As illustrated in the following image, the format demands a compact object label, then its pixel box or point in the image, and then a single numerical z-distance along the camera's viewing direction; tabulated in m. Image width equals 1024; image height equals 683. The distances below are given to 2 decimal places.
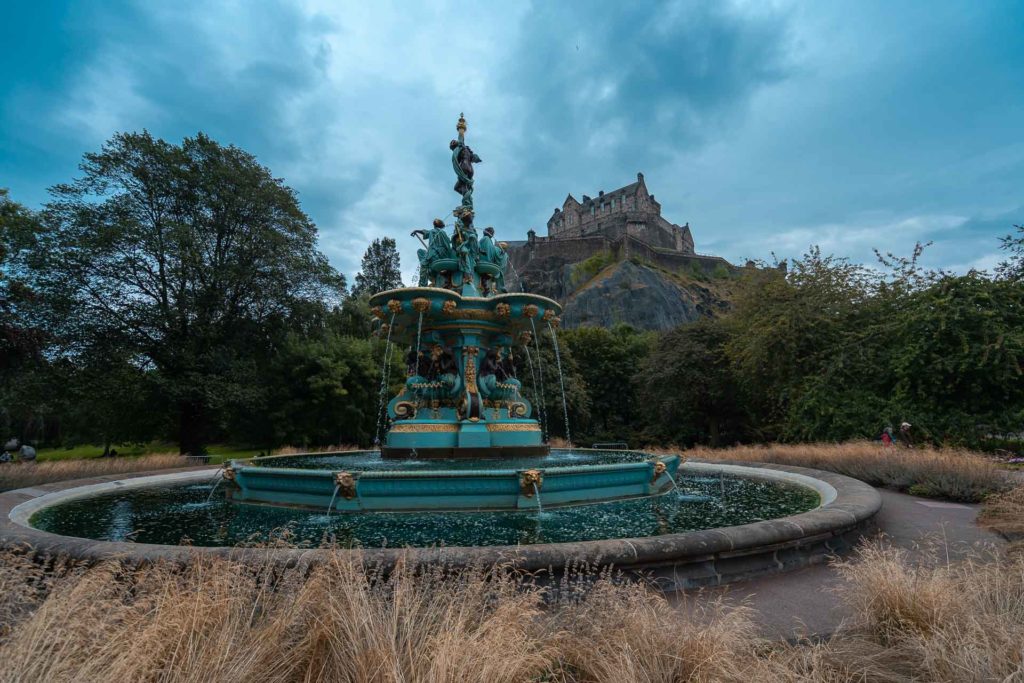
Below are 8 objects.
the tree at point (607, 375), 42.84
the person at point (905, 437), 15.46
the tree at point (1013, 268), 21.20
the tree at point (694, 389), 33.22
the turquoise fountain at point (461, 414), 7.07
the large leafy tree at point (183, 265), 24.56
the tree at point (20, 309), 19.94
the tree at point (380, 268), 54.31
